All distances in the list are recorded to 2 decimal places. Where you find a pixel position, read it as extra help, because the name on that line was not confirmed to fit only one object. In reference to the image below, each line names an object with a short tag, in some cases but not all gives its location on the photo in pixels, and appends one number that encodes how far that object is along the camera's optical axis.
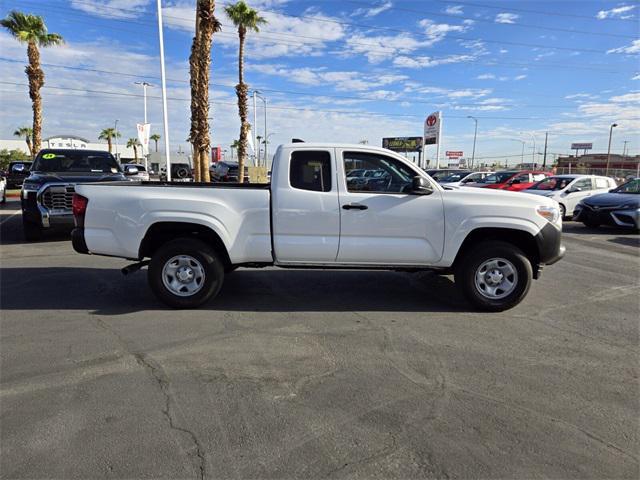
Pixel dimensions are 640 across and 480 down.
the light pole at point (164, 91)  18.02
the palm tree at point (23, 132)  74.50
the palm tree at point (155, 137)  93.14
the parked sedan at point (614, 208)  12.05
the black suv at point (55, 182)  9.15
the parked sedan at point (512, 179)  19.75
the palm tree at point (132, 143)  95.25
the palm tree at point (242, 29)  28.14
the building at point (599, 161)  91.31
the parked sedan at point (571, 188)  15.18
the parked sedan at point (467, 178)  23.61
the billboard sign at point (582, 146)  100.30
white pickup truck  5.19
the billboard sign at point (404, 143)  67.31
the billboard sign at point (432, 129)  40.44
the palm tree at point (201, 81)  15.52
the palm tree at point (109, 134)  85.23
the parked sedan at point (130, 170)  11.08
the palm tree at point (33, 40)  24.09
